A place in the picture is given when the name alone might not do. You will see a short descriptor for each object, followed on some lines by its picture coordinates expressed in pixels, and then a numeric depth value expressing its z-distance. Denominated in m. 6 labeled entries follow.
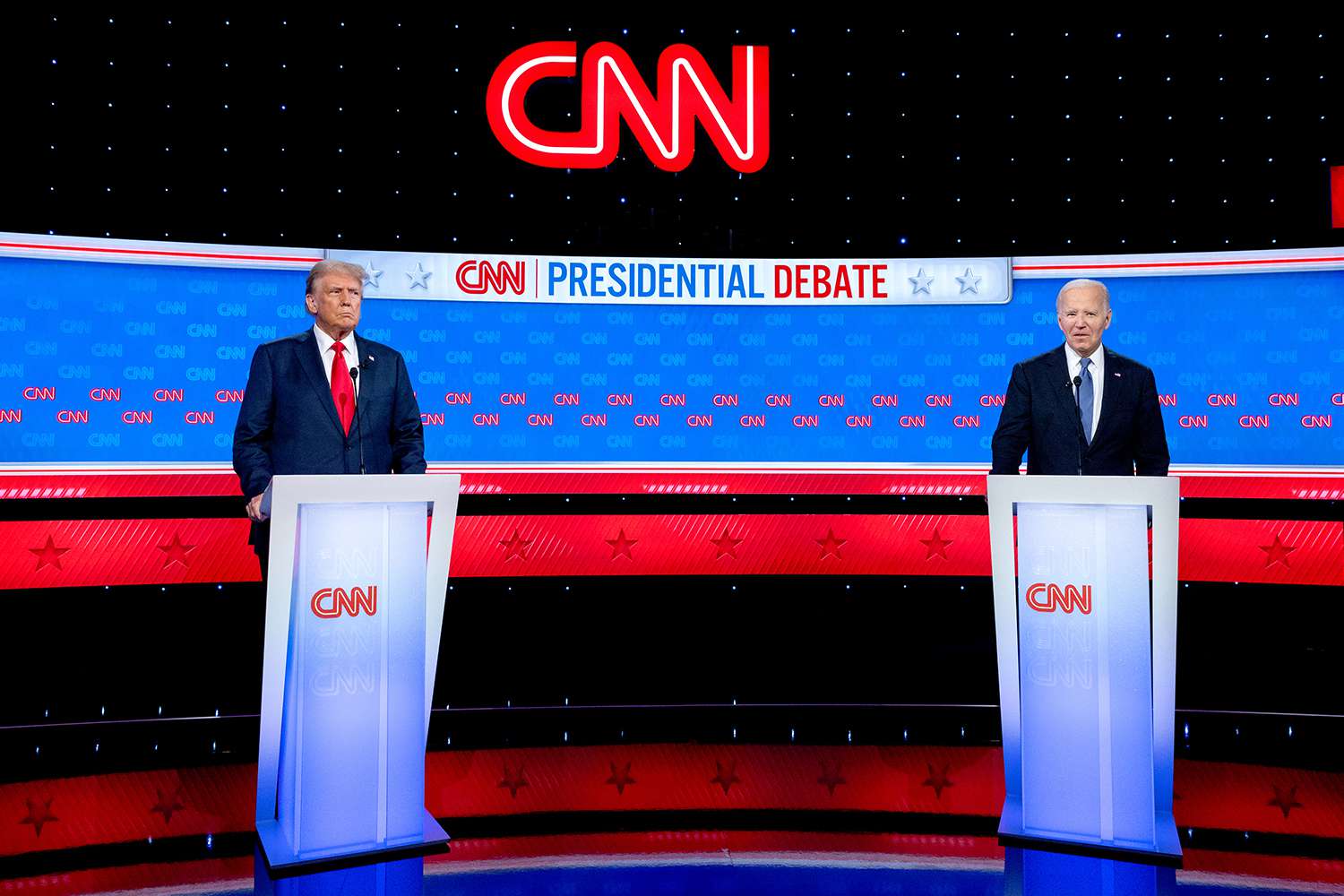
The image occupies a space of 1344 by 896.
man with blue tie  3.45
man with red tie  3.24
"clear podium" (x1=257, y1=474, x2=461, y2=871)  2.79
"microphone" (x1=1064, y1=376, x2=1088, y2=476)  3.36
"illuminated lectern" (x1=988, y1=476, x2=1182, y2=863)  2.88
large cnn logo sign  5.17
